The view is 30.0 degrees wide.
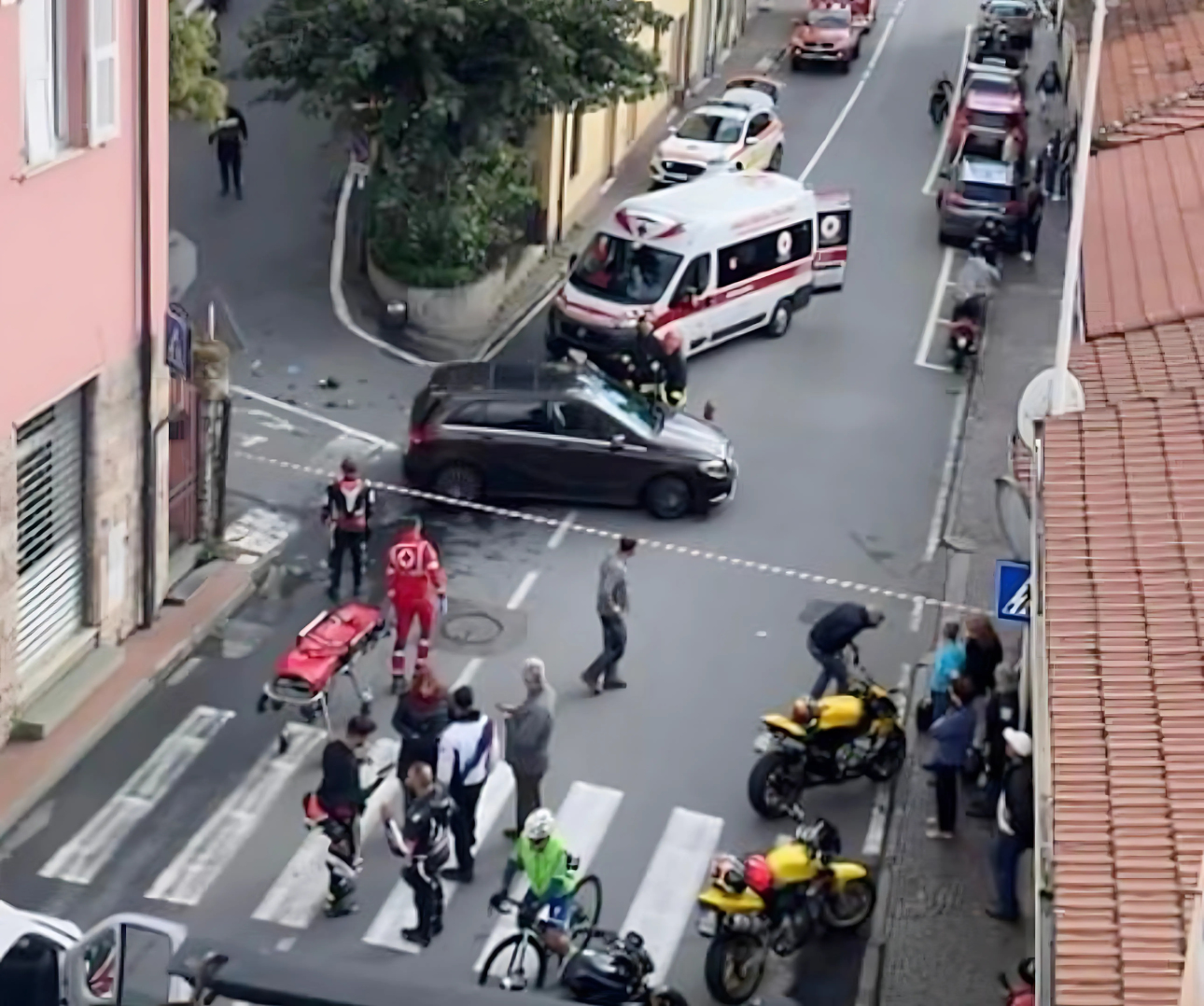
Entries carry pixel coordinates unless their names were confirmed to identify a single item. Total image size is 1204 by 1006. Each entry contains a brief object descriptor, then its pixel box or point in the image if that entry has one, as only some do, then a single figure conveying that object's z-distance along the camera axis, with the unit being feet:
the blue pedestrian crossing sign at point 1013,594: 55.36
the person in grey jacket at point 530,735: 53.36
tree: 91.61
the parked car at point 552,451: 76.95
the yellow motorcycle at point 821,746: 57.57
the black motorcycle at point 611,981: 46.29
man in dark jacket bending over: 61.21
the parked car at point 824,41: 165.07
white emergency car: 123.85
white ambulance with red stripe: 94.12
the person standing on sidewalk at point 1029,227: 117.50
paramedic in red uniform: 62.75
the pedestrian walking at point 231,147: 113.39
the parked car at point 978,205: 116.67
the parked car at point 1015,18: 175.52
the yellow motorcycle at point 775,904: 49.19
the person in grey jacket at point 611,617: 63.16
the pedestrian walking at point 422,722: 53.72
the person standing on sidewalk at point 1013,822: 51.13
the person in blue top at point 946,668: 59.67
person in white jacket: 51.16
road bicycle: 48.60
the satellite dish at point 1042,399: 57.11
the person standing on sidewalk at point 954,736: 56.08
